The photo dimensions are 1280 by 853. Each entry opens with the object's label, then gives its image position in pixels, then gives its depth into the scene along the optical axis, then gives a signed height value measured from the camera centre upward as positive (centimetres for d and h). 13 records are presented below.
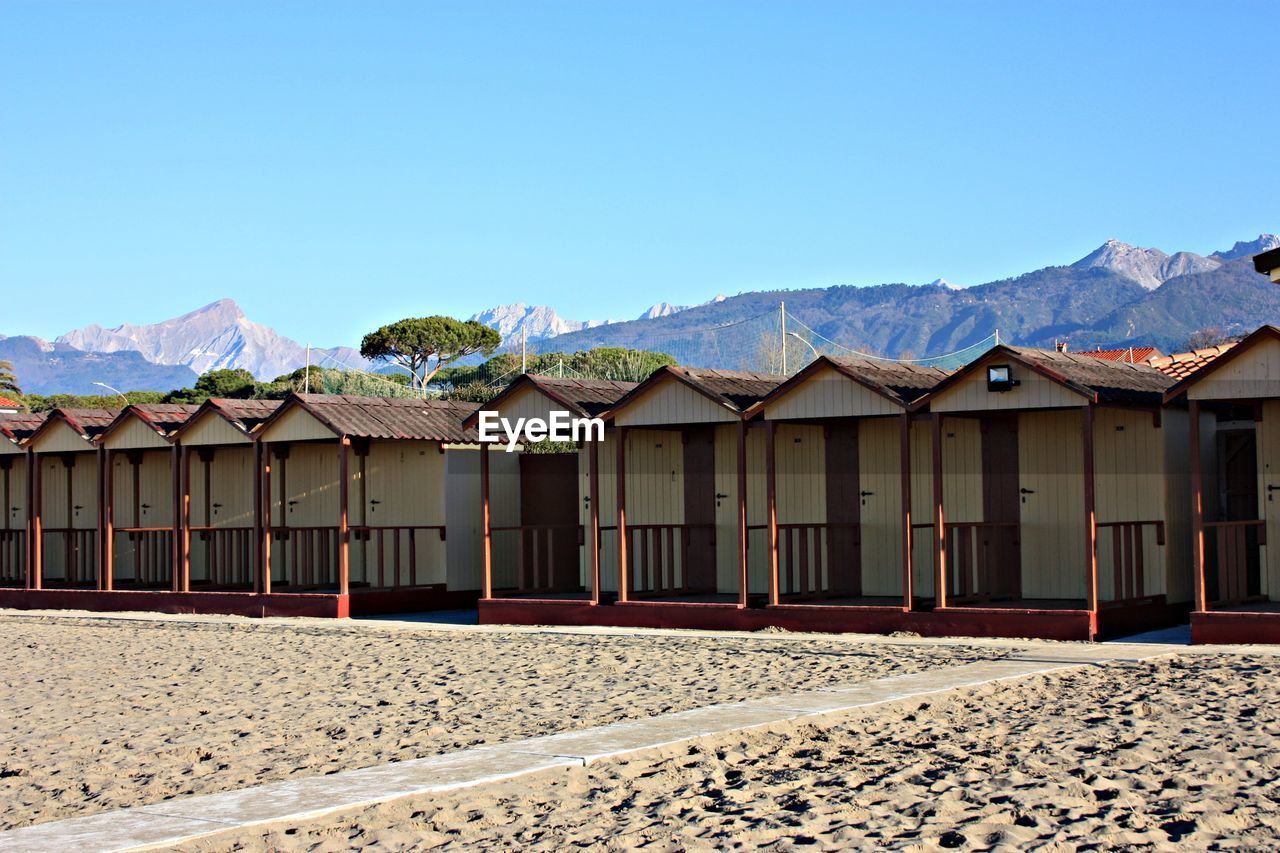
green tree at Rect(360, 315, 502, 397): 6078 +555
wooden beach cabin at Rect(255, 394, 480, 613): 1897 -17
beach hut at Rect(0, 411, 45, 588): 2388 -38
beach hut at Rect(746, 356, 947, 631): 1516 -19
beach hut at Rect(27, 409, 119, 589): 2198 -17
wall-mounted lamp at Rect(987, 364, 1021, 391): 1399 +85
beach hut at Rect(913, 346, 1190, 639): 1393 -25
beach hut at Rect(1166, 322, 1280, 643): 1285 -18
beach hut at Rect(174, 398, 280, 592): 2064 -38
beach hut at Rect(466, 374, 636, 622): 1733 -42
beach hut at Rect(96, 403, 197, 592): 2094 -17
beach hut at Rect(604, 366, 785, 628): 1622 -20
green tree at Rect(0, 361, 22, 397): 6661 +489
